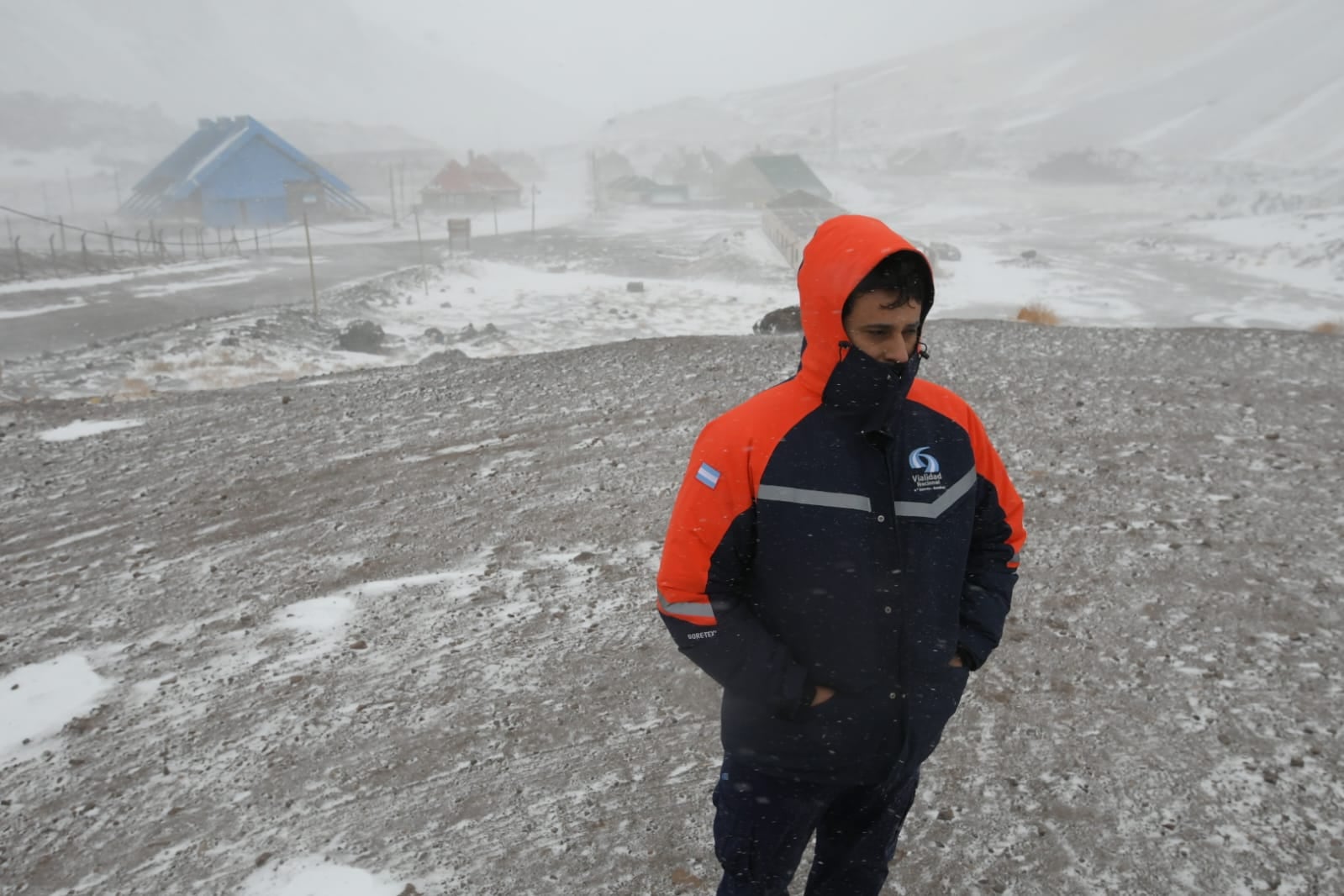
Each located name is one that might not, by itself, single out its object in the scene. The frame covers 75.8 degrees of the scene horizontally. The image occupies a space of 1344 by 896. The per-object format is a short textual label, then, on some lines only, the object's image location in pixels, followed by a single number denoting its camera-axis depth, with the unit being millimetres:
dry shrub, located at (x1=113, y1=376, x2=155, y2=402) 13219
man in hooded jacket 1846
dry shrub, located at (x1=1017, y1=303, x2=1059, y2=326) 12992
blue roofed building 51750
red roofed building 63500
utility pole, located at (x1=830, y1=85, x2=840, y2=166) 96062
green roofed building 62281
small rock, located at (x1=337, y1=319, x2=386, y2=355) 18469
